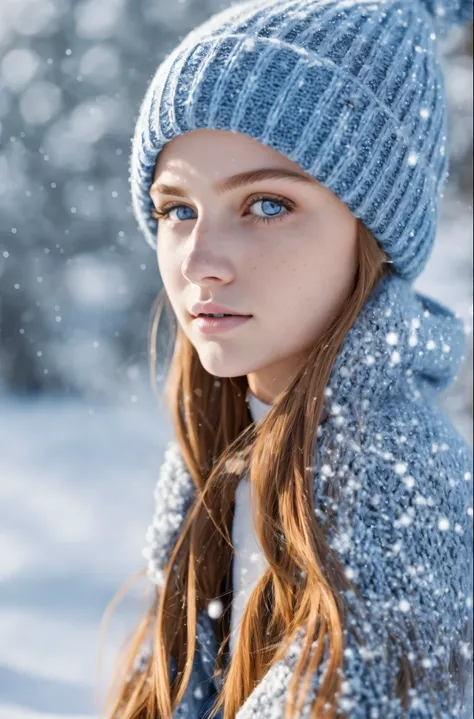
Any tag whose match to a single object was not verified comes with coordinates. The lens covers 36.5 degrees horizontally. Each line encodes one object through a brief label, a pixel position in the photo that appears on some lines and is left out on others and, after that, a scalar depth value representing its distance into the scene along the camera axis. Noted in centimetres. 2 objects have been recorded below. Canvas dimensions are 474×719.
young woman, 93
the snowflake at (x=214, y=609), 121
